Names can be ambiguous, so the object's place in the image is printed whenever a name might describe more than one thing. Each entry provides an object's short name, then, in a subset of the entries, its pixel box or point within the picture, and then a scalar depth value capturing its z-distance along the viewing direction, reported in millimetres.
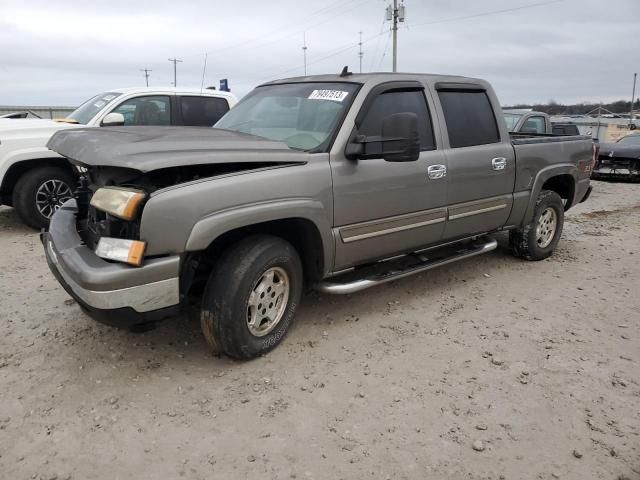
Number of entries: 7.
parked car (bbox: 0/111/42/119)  8758
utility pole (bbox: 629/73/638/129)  32031
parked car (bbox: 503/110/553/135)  10172
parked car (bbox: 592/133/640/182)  13594
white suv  6344
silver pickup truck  2896
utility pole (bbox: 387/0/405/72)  32681
